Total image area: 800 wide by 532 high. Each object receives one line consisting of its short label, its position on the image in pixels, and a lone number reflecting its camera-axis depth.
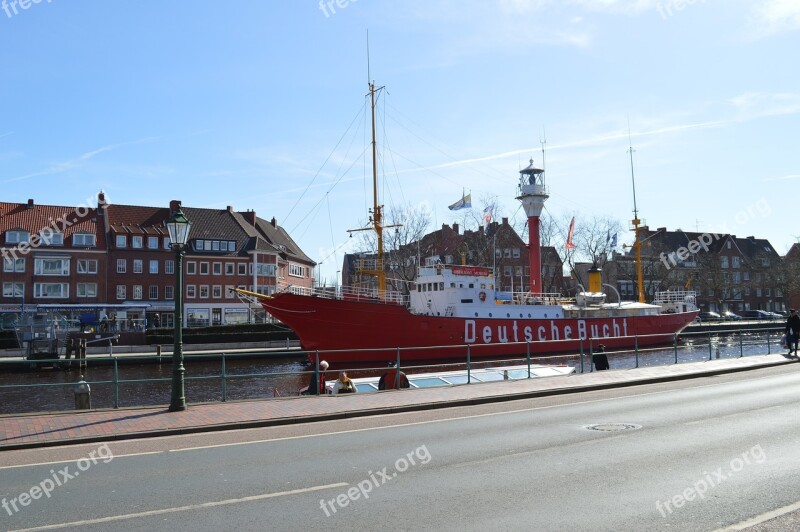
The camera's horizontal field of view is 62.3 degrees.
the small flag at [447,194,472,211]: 44.69
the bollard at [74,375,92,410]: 16.17
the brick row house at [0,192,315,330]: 63.84
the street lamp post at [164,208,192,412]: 14.30
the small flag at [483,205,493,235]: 42.55
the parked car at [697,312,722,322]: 82.62
